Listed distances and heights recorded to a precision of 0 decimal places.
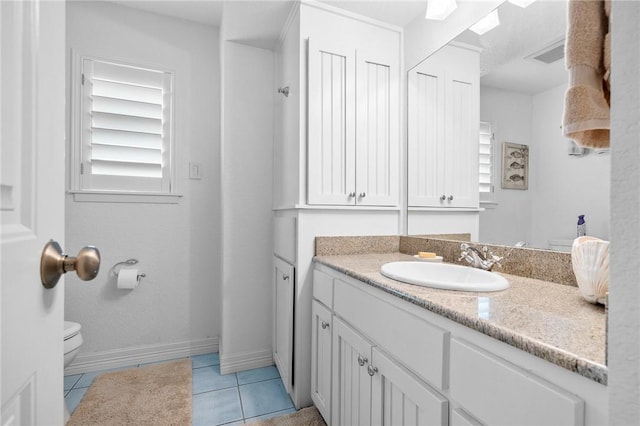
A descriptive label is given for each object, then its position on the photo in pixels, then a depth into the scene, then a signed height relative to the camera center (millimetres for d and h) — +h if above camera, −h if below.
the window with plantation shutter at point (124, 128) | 1985 +530
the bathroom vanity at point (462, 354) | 519 -326
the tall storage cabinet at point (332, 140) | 1641 +396
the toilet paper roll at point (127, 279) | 1974 -476
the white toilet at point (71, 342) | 1621 -749
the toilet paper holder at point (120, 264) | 2043 -406
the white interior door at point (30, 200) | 356 +7
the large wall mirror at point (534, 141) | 1029 +273
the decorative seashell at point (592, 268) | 740 -143
